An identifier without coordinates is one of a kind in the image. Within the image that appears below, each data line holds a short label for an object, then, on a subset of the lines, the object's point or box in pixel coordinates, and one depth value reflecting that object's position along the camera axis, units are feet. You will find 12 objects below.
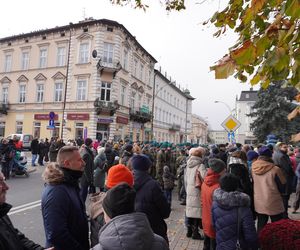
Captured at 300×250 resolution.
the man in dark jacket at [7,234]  6.30
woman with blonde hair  15.38
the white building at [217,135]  428.93
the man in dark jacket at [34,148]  47.87
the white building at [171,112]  128.94
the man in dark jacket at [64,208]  7.68
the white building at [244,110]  188.91
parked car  78.77
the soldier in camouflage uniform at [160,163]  27.79
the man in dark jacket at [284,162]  21.64
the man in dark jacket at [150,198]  9.68
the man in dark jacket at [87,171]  21.23
